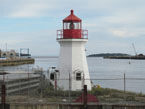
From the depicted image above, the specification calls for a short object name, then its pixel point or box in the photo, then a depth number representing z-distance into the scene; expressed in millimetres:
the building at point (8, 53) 155800
